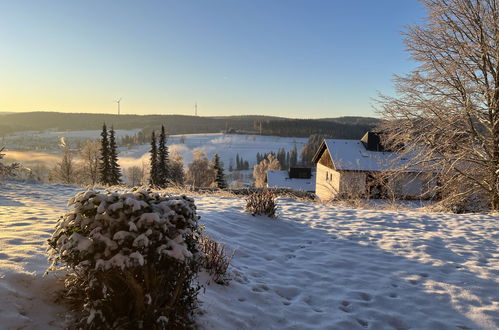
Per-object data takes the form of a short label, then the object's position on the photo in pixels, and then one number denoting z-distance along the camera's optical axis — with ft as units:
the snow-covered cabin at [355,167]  68.18
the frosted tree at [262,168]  180.34
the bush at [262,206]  25.76
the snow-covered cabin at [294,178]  128.67
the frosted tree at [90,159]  131.42
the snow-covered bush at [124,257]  7.63
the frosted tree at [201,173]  173.68
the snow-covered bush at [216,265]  12.91
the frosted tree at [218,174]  140.74
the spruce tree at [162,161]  130.08
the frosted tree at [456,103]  34.63
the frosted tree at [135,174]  222.69
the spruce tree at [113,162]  119.26
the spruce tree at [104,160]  117.29
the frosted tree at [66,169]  126.21
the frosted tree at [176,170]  149.79
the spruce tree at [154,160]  131.44
